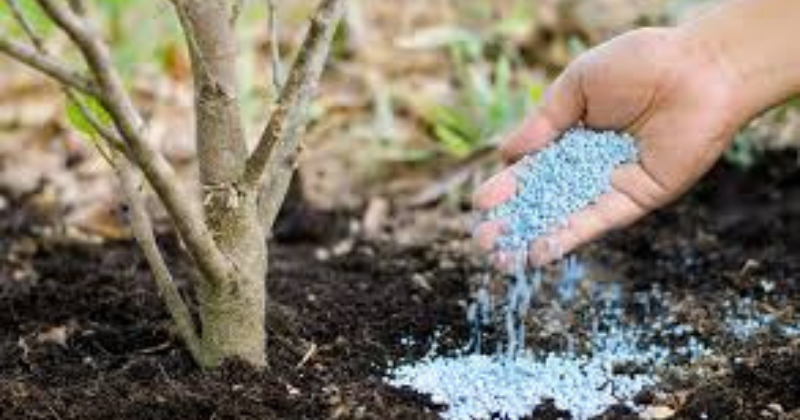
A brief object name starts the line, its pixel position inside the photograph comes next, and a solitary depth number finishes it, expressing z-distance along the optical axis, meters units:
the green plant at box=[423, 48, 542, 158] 1.83
